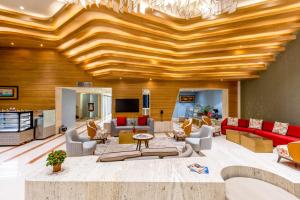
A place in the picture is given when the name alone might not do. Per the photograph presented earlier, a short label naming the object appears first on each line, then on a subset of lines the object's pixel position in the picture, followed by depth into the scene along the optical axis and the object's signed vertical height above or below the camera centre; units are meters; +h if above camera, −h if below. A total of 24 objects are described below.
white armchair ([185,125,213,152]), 5.35 -1.31
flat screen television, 9.37 -0.25
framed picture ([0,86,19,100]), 8.30 +0.40
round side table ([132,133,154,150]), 5.65 -1.26
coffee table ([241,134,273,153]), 5.58 -1.47
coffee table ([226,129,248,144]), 6.72 -1.45
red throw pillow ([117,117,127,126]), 8.54 -1.05
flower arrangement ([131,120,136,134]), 7.91 -1.18
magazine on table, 2.08 -0.86
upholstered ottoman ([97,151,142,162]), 2.47 -0.87
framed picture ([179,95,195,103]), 15.23 +0.27
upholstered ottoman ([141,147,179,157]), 2.88 -0.89
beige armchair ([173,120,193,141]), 7.26 -1.36
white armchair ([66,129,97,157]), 4.73 -1.36
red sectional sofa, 5.79 -1.24
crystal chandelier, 2.60 +1.54
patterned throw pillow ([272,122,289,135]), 6.24 -1.01
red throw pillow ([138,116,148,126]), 8.60 -1.05
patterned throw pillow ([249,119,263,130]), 7.44 -1.01
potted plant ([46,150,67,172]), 2.03 -0.72
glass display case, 6.31 -0.81
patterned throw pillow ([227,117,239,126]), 8.41 -1.02
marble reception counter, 1.88 -0.95
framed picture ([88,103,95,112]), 15.87 -0.62
